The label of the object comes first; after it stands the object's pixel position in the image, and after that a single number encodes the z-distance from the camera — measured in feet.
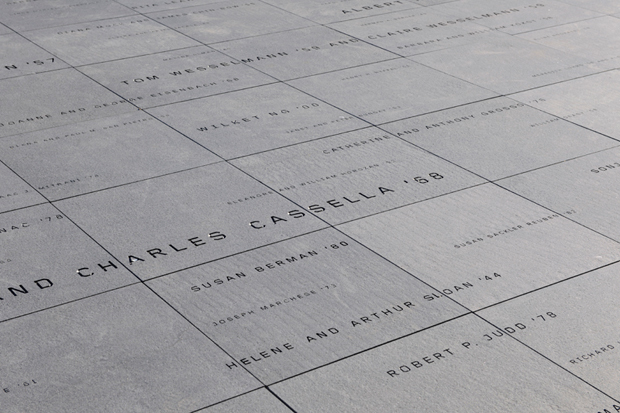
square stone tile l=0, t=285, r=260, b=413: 9.53
